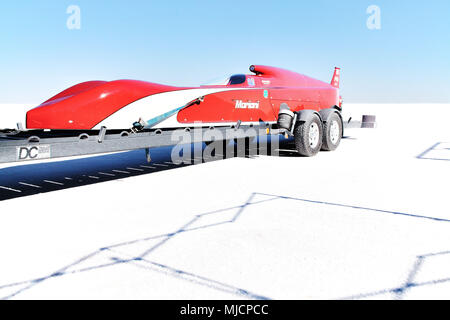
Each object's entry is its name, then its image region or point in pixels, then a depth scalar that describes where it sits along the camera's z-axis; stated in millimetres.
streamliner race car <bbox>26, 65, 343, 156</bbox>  5402
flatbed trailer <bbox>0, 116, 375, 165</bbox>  4371
